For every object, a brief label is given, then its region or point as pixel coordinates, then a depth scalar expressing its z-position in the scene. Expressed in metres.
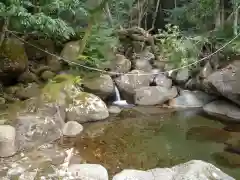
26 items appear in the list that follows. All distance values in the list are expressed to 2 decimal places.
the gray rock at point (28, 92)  5.47
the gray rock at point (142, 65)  7.66
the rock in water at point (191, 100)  6.56
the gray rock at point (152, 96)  6.56
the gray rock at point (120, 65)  7.15
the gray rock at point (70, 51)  6.49
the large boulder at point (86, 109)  5.34
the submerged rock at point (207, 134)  4.89
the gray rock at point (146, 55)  8.04
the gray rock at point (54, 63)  6.35
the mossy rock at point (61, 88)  5.29
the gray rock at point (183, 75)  7.17
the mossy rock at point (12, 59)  5.34
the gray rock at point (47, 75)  6.07
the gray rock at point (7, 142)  3.90
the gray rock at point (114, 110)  6.06
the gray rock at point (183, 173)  3.15
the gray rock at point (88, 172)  3.36
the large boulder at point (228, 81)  5.79
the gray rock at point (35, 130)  4.21
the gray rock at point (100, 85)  6.15
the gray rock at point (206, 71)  6.62
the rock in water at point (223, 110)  5.87
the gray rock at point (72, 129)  4.87
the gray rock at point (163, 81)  7.06
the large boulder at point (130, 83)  6.80
